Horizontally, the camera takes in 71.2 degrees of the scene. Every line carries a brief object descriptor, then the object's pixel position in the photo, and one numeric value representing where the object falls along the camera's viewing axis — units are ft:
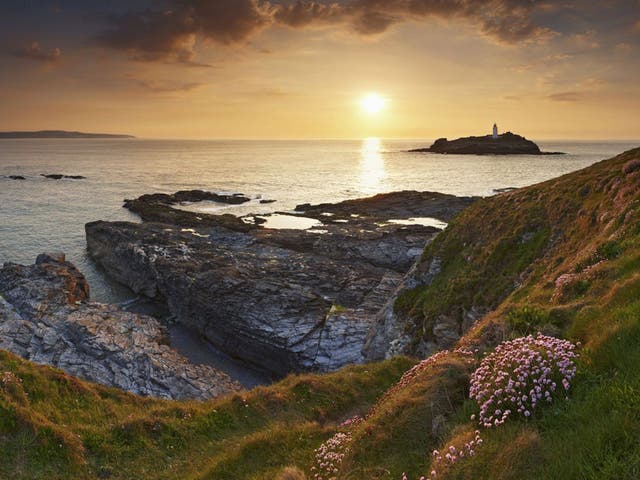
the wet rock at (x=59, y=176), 459.73
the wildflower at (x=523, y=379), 26.50
